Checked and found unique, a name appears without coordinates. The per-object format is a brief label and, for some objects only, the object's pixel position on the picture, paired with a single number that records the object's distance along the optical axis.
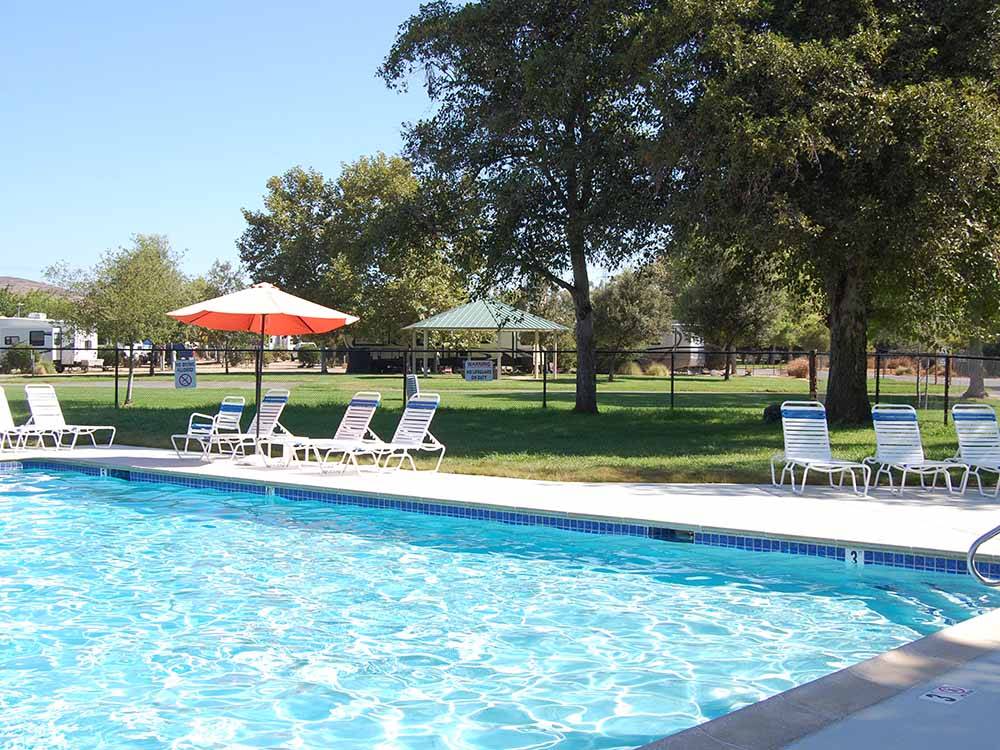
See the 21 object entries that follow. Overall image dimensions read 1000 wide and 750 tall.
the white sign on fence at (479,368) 19.22
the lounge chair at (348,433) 12.59
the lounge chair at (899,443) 11.13
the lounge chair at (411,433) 12.33
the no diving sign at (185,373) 18.31
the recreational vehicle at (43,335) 57.31
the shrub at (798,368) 50.09
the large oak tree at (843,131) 13.55
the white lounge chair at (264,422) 13.70
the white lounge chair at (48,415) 14.81
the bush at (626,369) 54.38
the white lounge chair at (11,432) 14.83
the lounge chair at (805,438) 11.27
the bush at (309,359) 62.19
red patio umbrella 13.18
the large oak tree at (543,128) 18.25
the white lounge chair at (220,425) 13.84
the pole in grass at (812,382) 22.70
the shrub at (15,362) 49.75
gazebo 42.97
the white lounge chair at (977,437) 11.27
